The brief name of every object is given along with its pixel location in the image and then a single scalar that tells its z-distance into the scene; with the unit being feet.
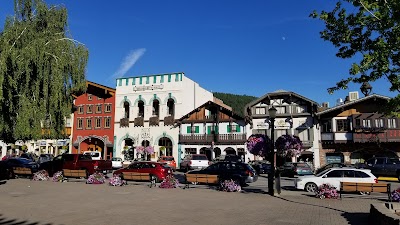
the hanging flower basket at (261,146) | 63.05
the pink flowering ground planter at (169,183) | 61.62
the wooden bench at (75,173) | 73.18
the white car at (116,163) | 115.24
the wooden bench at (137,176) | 66.23
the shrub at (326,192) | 49.39
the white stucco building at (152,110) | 147.84
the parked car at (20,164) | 88.86
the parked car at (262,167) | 106.01
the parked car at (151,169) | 71.51
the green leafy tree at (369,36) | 29.45
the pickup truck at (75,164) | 81.87
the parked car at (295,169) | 87.86
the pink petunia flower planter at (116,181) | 63.87
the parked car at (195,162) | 107.55
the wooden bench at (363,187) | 48.65
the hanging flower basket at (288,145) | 61.62
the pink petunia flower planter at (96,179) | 67.61
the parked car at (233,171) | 65.05
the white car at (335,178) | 55.52
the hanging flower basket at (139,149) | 144.43
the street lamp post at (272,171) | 53.72
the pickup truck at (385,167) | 81.89
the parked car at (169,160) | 116.37
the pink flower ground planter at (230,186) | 57.57
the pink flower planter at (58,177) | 72.43
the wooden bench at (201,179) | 61.31
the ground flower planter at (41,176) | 75.46
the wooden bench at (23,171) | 78.74
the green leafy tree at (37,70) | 60.49
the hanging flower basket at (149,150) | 143.02
